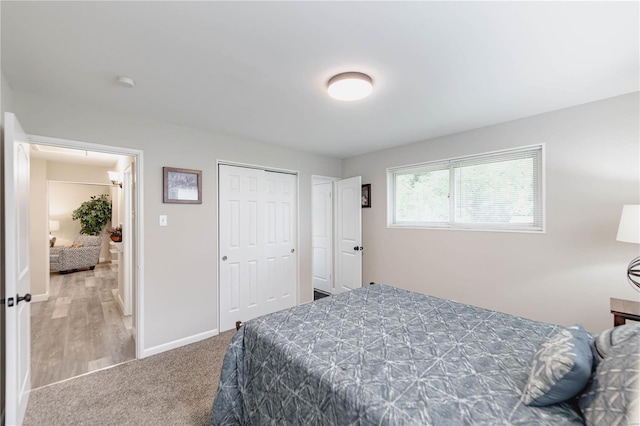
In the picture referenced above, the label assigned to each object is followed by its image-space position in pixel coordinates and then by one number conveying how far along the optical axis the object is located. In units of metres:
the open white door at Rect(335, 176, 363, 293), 4.06
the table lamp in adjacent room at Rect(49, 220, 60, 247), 6.91
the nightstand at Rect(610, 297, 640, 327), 1.84
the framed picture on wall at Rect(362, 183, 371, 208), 4.18
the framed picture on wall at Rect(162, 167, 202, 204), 2.77
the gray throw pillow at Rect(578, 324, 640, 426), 0.81
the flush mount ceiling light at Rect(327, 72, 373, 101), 1.82
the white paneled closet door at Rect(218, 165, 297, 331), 3.29
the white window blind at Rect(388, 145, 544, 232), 2.75
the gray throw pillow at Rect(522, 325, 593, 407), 0.98
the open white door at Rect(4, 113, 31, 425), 1.49
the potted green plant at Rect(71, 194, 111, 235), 7.18
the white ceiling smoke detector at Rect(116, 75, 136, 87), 1.88
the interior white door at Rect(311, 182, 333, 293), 4.67
